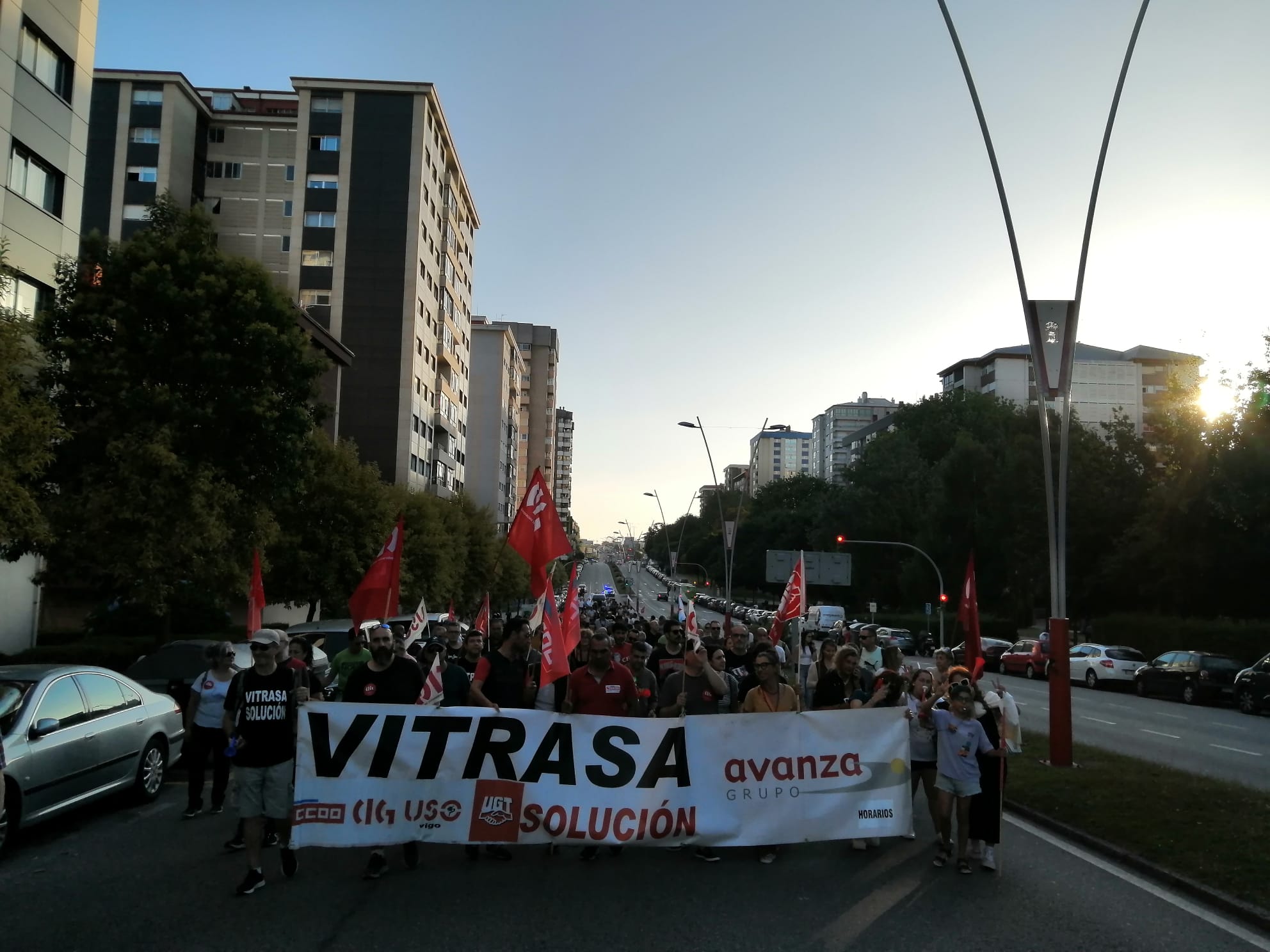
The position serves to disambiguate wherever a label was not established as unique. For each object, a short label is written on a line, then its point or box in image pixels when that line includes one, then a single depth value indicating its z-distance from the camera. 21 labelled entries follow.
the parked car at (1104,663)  33.94
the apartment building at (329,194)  58.31
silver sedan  8.31
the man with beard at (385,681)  8.35
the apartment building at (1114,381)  103.50
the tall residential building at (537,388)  155.12
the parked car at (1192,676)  28.97
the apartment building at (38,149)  23.39
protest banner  7.86
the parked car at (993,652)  41.47
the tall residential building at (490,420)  106.00
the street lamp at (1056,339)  14.05
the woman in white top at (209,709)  9.50
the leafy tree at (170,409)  19.98
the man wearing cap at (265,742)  7.33
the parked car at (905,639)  51.18
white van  58.56
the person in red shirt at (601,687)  8.69
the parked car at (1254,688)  25.97
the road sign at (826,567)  62.84
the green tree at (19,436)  14.04
